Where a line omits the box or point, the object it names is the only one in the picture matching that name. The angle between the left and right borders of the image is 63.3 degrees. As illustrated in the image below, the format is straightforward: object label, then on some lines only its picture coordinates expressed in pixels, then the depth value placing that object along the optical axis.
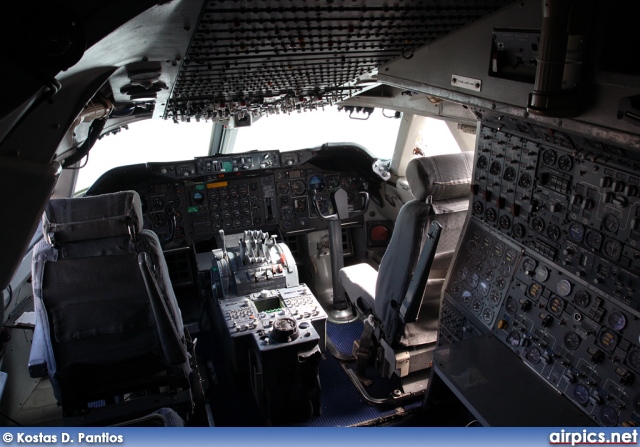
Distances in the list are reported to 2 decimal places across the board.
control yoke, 4.76
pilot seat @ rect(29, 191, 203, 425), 2.64
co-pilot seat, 3.05
